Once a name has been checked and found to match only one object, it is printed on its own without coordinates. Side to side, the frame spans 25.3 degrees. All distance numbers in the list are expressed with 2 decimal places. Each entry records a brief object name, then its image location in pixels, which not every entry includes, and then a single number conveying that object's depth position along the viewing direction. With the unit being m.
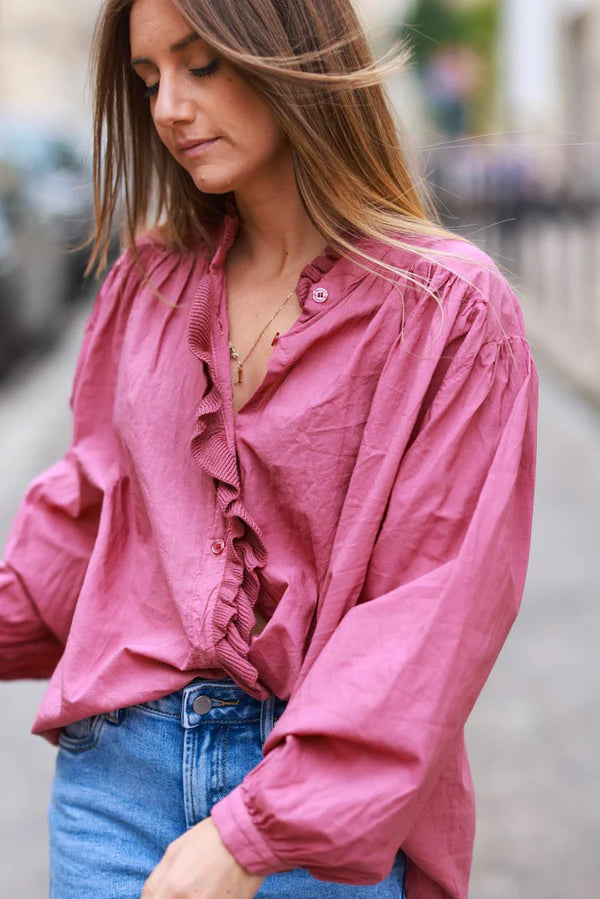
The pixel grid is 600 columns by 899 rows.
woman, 1.37
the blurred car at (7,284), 9.62
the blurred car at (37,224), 10.21
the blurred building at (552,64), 28.69
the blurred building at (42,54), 39.47
